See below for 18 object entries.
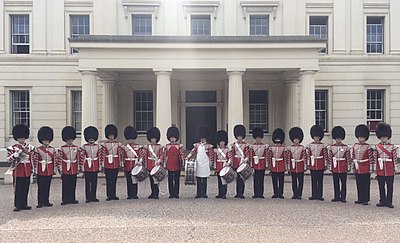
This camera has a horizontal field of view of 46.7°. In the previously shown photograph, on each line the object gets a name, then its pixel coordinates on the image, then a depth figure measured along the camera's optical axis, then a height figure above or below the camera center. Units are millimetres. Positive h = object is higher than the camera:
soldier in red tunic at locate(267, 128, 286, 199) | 10958 -1082
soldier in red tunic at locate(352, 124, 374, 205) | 10211 -1082
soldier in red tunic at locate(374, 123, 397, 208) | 9922 -1046
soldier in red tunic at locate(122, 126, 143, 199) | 10981 -986
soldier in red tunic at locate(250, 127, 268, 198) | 11039 -1065
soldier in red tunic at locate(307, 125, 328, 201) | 10789 -1092
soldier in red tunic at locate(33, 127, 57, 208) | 10109 -1080
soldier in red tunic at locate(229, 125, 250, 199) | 10891 -888
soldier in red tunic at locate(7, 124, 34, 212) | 9680 -1066
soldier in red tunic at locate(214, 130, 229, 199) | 10922 -939
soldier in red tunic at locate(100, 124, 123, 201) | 10883 -1008
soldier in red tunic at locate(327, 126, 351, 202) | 10560 -1048
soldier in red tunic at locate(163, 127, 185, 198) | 11039 -1040
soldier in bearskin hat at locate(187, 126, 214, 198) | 11047 -1064
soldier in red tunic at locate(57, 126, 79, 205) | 10438 -1119
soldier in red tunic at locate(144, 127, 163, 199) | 10901 -911
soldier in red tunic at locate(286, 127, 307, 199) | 10883 -1053
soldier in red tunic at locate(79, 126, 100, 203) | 10680 -1077
